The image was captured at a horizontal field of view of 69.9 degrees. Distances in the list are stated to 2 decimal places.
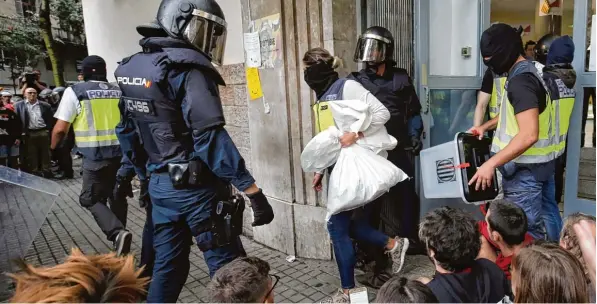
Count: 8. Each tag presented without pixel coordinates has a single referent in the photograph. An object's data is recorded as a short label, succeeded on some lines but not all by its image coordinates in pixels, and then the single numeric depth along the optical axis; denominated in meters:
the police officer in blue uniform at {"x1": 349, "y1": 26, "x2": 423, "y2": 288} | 3.26
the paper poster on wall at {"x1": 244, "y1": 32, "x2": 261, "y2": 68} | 4.11
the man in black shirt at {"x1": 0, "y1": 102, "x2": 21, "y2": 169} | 8.21
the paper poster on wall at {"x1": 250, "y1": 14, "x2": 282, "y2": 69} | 3.85
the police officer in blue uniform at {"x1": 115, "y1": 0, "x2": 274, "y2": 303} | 2.27
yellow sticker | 4.16
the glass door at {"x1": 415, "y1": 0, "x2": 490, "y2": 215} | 3.68
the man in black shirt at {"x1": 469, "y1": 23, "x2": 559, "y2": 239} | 2.41
